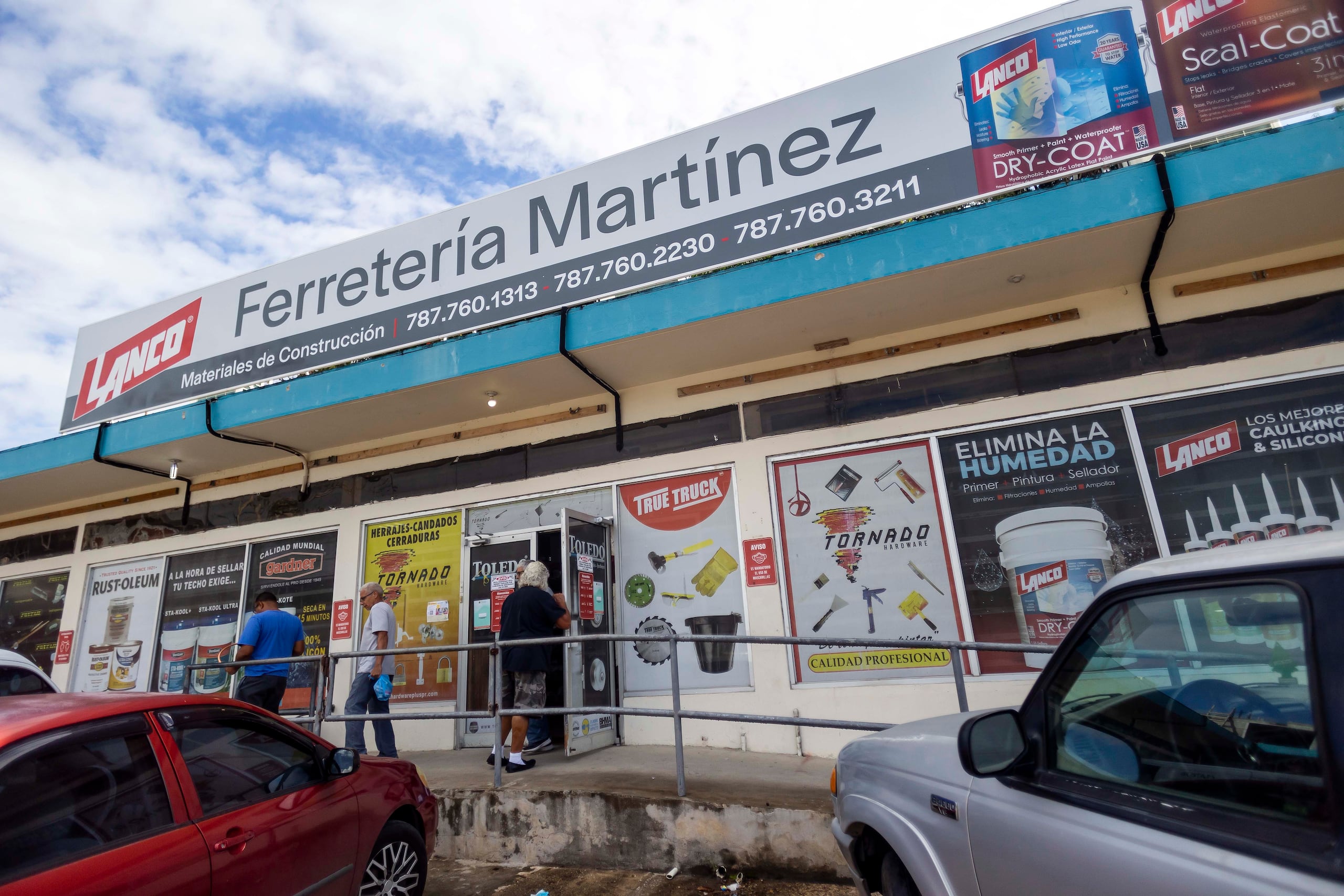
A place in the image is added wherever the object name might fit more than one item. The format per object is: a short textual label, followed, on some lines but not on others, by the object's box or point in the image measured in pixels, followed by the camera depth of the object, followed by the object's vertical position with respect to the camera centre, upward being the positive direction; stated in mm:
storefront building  6023 +2185
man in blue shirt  6820 +290
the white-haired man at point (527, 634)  6105 +234
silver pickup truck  1336 -292
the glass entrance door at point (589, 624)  6711 +331
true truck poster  7289 +756
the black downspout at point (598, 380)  7152 +2890
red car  2381 -464
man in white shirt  6680 -9
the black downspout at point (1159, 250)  5559 +3013
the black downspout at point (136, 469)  9172 +2818
